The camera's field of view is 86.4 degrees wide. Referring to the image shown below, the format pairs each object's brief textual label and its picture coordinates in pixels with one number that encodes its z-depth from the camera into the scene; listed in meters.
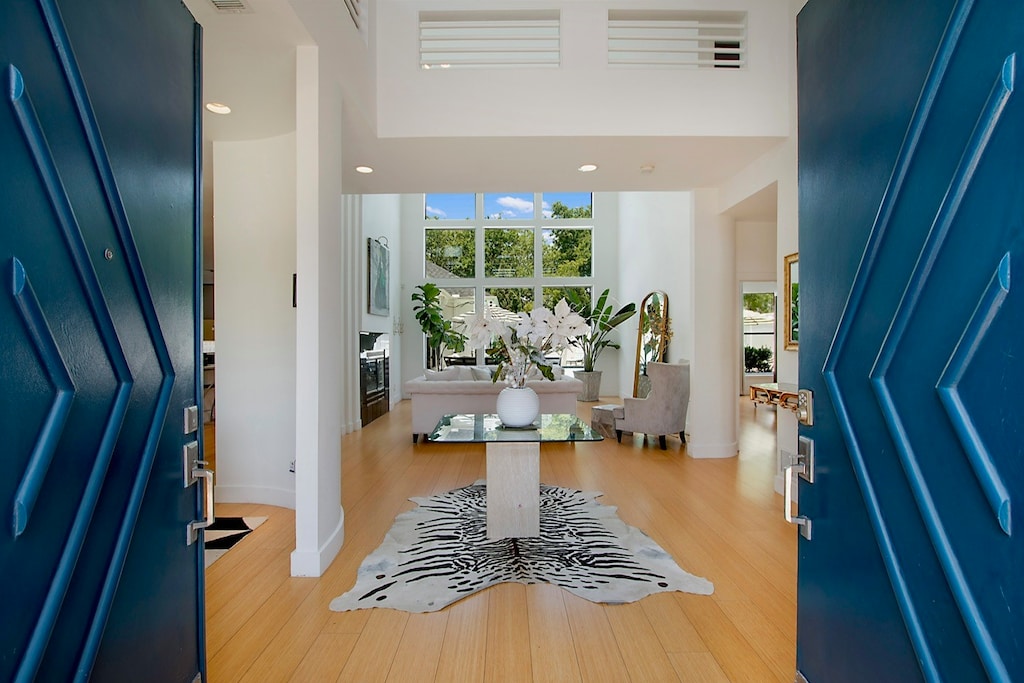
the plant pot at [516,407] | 3.55
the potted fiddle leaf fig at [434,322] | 10.67
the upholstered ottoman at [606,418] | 6.30
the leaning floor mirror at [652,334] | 7.52
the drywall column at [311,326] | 2.78
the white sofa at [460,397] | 6.14
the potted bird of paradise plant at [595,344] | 10.41
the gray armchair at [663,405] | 5.82
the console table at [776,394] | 3.87
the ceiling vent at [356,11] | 3.29
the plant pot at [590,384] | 10.41
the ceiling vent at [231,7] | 2.36
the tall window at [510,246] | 11.57
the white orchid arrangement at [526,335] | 3.48
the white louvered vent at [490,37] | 3.99
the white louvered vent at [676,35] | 4.01
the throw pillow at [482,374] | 7.38
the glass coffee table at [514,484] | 3.24
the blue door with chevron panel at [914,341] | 0.77
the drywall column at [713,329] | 5.57
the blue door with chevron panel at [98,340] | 0.85
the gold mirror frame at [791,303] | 4.31
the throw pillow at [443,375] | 6.81
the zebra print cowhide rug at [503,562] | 2.56
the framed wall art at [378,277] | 8.18
